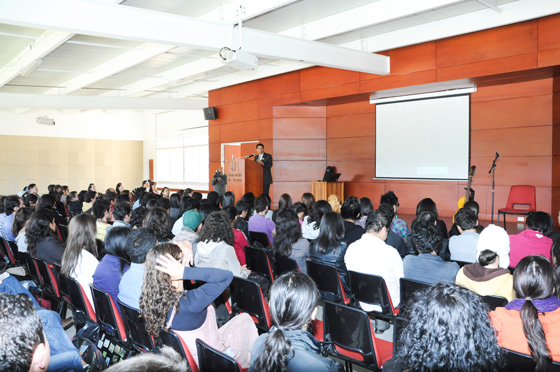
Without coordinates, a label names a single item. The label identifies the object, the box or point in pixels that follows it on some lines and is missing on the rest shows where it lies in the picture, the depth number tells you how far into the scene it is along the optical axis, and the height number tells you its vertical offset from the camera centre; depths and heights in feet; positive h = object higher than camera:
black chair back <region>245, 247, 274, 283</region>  13.89 -2.82
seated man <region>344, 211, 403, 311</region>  11.27 -2.28
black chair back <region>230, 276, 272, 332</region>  10.41 -3.12
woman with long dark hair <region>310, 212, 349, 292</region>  12.99 -2.03
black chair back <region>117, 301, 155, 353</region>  8.16 -3.04
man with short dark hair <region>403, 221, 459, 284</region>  10.54 -2.15
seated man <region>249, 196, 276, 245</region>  17.66 -2.01
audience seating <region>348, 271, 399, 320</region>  10.74 -2.96
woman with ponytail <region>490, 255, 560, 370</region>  6.61 -2.18
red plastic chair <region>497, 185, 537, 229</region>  25.23 -1.52
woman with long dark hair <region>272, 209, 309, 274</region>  13.73 -2.15
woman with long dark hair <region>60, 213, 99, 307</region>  11.47 -2.10
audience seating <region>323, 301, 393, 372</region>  8.09 -3.13
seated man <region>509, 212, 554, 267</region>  13.17 -2.00
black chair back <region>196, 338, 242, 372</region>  5.77 -2.54
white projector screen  29.96 +2.50
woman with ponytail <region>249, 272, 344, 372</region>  5.28 -2.04
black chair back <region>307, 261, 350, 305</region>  12.06 -3.00
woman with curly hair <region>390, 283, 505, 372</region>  4.85 -1.82
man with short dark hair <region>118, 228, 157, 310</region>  9.16 -1.87
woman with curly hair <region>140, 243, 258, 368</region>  7.32 -2.06
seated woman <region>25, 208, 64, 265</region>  13.47 -2.00
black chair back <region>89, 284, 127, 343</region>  9.30 -3.03
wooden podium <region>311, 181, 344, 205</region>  34.42 -1.23
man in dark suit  35.45 +0.87
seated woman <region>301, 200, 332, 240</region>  16.55 -1.74
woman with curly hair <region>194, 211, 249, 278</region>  11.80 -1.95
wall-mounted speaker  43.57 +6.10
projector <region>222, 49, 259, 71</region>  20.10 +5.26
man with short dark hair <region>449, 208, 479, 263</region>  12.82 -1.96
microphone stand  26.82 +0.07
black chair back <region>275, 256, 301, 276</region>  12.97 -2.72
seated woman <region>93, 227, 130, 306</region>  10.71 -2.23
